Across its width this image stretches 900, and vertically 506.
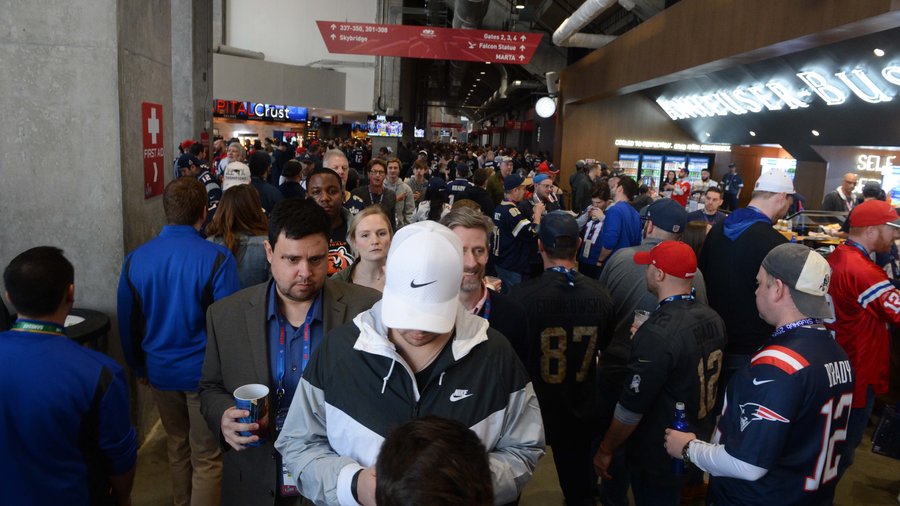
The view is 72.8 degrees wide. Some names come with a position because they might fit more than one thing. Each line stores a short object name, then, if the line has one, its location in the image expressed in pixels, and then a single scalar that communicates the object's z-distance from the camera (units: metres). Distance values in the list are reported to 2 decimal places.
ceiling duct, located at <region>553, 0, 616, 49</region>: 11.62
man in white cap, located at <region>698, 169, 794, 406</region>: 3.76
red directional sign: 12.60
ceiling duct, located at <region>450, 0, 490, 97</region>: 14.77
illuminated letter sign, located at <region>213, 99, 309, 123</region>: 19.09
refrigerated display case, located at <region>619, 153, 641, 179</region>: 17.89
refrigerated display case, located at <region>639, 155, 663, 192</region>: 17.59
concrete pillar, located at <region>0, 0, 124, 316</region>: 3.45
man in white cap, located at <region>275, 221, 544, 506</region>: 1.48
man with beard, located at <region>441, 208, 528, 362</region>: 2.59
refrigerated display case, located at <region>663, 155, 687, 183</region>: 17.47
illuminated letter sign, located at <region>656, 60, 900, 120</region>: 8.85
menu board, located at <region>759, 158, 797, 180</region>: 14.62
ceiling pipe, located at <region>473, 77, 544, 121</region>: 23.50
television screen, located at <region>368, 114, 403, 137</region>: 19.98
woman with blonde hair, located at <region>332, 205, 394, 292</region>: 3.30
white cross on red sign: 4.08
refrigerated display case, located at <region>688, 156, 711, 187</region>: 17.56
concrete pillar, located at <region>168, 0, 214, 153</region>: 9.57
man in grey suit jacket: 2.20
